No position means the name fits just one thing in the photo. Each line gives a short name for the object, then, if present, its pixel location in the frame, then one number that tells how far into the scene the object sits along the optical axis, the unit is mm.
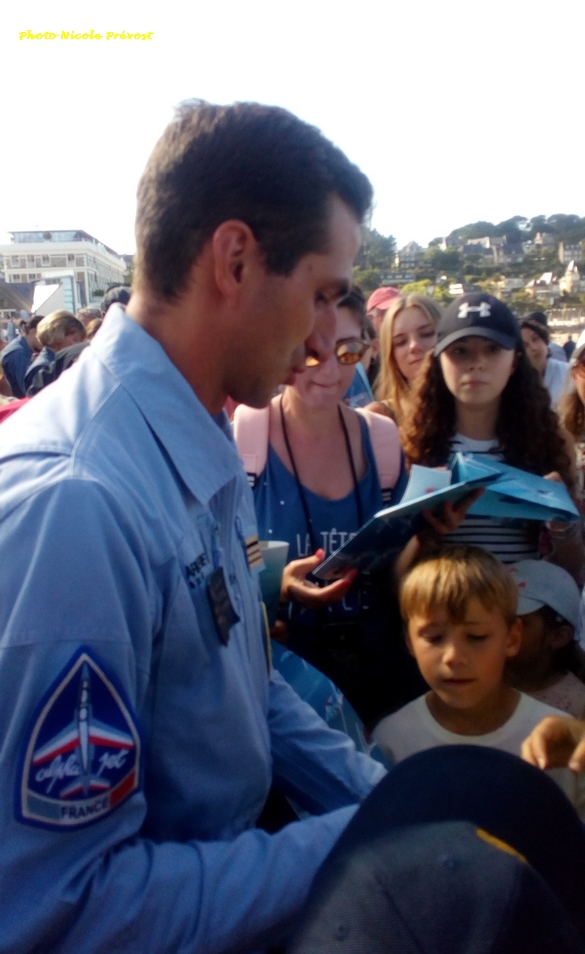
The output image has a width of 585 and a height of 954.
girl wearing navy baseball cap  2670
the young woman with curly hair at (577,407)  3096
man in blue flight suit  872
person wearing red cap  5785
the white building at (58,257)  89938
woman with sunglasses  2416
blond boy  2209
